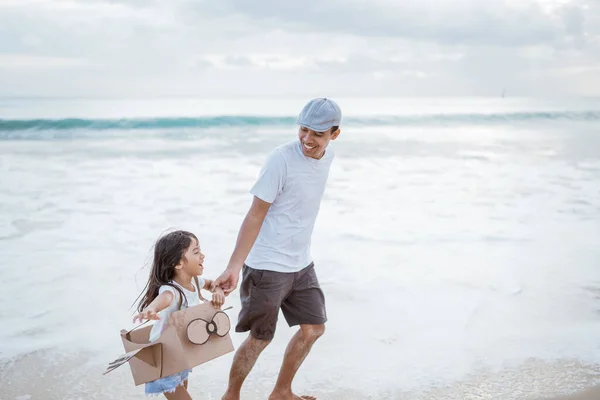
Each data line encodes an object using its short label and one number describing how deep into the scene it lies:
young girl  2.96
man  3.14
